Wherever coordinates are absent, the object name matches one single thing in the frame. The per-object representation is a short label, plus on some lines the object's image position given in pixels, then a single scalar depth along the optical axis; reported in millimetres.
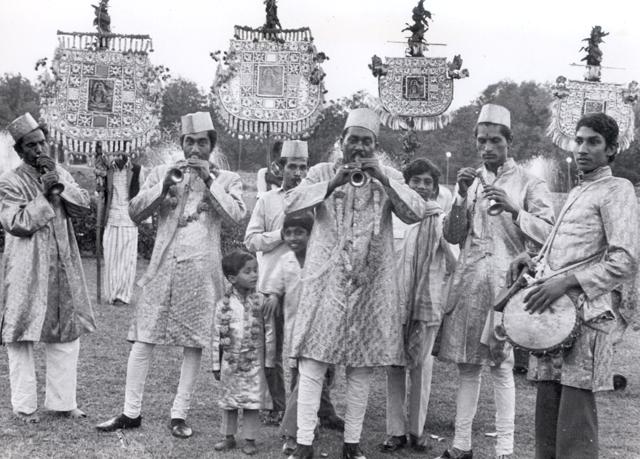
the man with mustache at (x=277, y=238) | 5980
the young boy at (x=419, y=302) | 5512
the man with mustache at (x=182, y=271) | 5523
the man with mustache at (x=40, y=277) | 5645
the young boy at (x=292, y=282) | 5805
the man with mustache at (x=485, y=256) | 4992
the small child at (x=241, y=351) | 5266
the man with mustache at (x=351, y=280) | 4852
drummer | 3682
